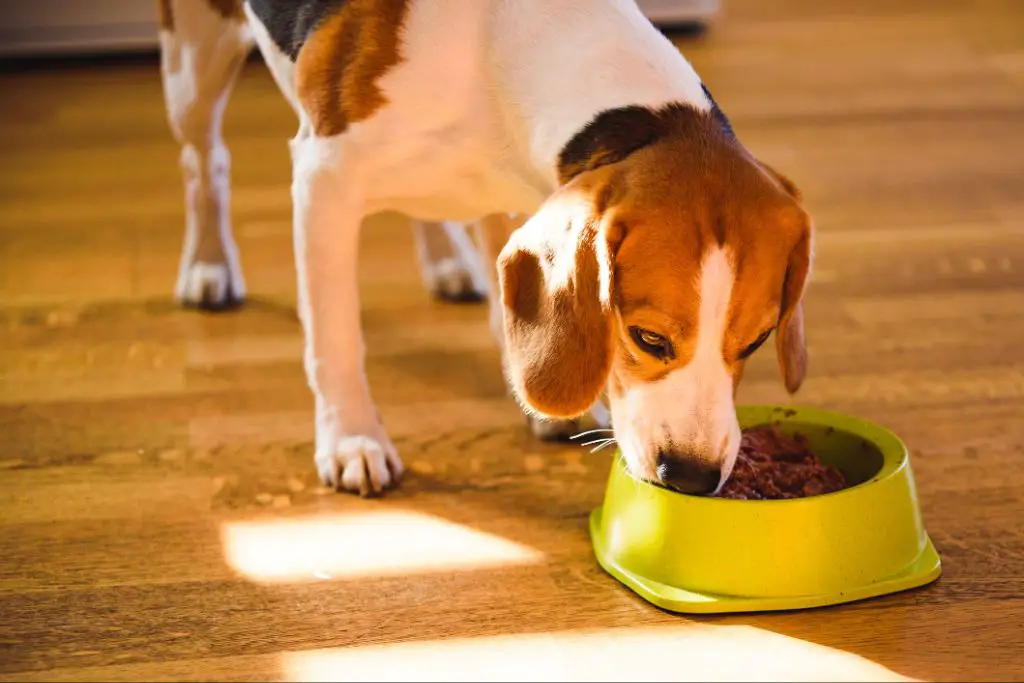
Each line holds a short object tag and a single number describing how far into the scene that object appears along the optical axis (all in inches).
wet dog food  62.3
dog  58.9
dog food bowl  60.1
